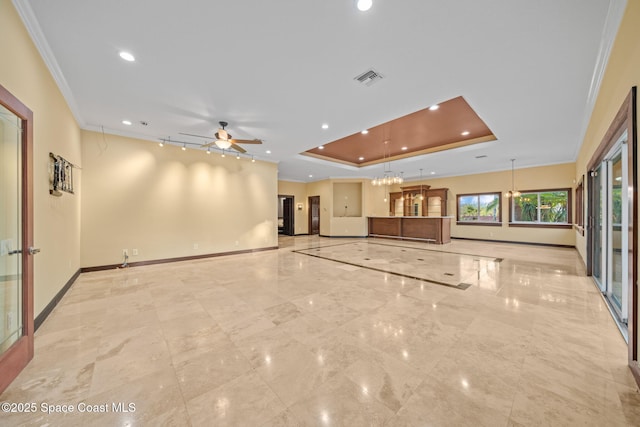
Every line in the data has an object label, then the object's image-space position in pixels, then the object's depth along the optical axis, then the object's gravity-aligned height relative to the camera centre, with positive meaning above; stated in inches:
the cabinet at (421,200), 421.1 +26.8
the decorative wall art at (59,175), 123.0 +22.0
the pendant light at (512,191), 328.5 +33.9
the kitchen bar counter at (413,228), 347.3 -23.0
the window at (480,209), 370.9 +8.9
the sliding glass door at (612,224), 100.1 -5.4
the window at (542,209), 316.5 +8.1
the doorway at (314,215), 481.0 -2.8
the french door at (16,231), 74.8 -6.2
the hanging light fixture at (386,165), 290.3 +72.2
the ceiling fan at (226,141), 166.1 +54.0
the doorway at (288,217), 471.5 -7.1
